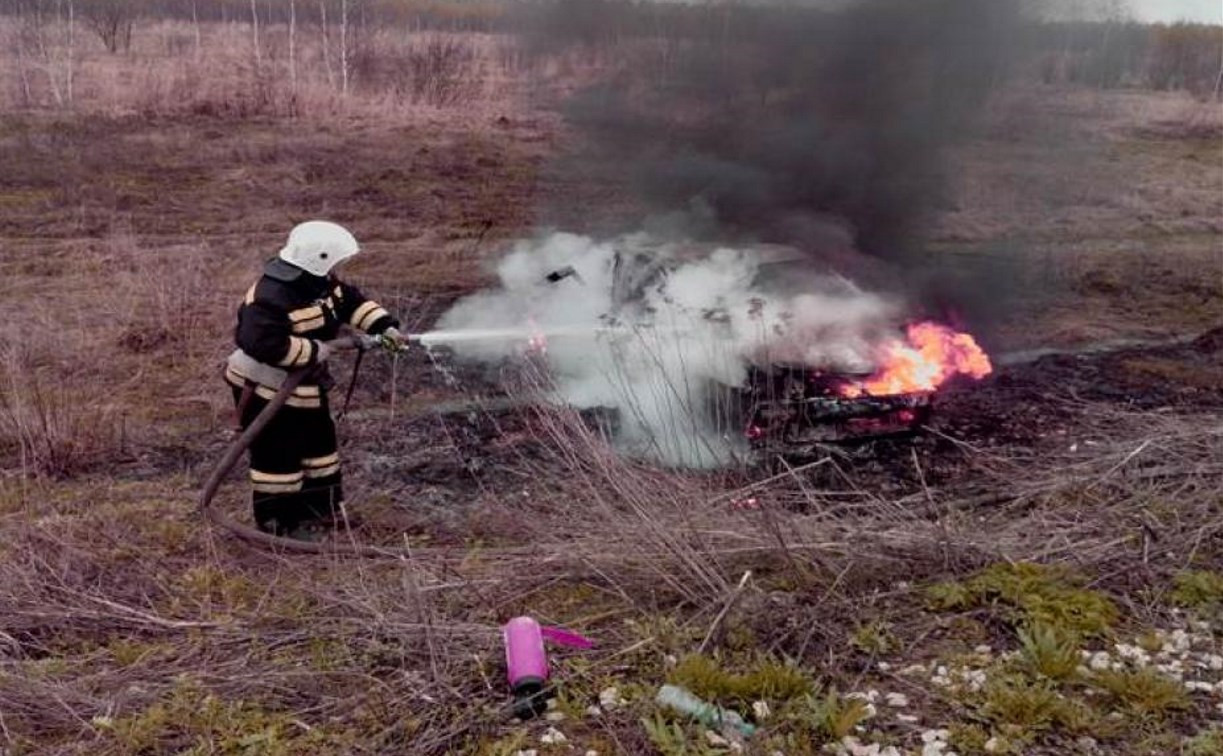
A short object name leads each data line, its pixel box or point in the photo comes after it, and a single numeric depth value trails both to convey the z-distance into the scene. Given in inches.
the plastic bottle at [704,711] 130.6
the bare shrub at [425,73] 731.4
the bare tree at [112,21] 827.4
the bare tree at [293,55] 714.3
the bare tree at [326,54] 735.2
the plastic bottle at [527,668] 134.3
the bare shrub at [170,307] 327.0
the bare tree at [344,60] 725.3
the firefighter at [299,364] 191.6
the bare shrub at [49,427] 235.5
